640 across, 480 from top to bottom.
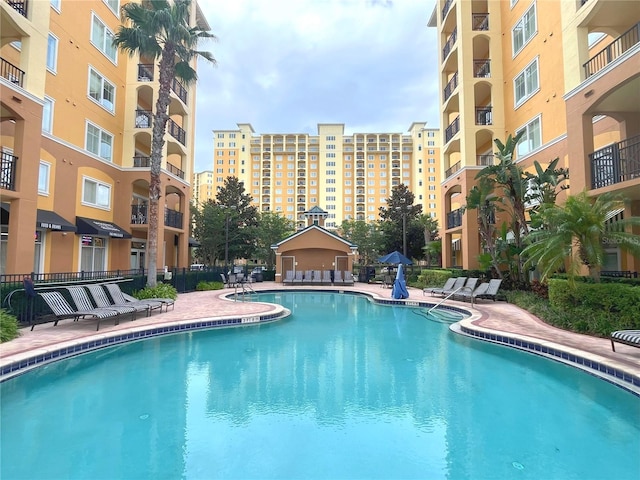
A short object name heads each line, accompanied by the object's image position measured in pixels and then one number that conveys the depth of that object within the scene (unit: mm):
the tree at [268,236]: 36406
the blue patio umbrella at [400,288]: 16188
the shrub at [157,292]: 13789
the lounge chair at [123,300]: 11316
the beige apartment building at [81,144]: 11336
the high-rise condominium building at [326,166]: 93875
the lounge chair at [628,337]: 5996
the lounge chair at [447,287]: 16328
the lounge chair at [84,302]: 9781
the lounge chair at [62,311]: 8930
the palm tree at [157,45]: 14773
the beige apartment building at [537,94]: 10531
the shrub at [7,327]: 7516
